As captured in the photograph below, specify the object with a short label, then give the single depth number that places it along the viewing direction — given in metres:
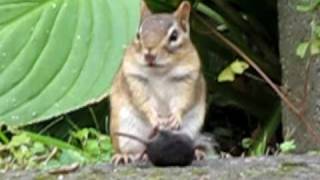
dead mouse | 6.71
